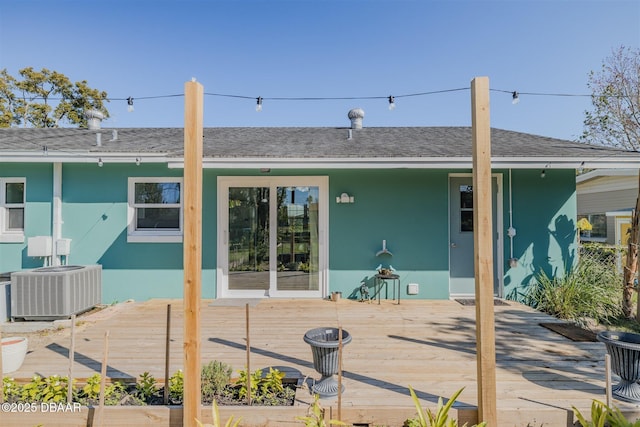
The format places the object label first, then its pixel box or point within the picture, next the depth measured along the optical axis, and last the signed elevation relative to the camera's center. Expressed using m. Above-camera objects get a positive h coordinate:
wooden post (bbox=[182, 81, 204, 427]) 2.19 -0.01
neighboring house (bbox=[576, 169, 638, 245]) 10.12 +0.76
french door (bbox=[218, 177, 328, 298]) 6.00 -0.23
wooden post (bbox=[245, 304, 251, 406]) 2.37 -1.23
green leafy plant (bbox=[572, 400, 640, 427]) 2.07 -1.31
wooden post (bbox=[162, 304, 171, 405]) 2.37 -1.19
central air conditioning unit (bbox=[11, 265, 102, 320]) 4.67 -1.04
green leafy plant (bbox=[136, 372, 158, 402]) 2.53 -1.33
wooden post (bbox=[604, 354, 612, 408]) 2.17 -1.10
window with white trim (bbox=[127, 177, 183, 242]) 6.00 +0.33
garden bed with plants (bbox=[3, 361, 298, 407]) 2.44 -1.34
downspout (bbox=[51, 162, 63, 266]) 5.86 +0.41
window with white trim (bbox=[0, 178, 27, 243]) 5.95 +0.34
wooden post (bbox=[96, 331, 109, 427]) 2.10 -1.17
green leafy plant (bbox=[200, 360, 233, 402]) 2.52 -1.28
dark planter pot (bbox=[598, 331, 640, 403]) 2.41 -1.12
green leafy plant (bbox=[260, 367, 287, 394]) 2.58 -1.32
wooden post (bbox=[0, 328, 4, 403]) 2.34 -1.22
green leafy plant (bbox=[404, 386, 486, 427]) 2.06 -1.30
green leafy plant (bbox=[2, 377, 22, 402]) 2.46 -1.31
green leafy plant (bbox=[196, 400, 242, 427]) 2.07 -1.31
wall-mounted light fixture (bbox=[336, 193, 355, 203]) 5.95 +0.48
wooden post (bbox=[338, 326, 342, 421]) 2.18 -1.15
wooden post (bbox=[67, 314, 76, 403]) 2.29 -1.17
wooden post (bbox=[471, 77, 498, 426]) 2.20 -0.07
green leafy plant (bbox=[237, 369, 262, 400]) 2.51 -1.31
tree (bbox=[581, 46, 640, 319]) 11.18 +4.94
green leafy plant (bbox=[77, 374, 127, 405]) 2.46 -1.36
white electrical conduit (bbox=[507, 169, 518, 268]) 5.76 -0.20
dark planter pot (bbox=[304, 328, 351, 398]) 2.52 -1.14
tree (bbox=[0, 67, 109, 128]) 19.06 +8.06
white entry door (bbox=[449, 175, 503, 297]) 6.00 -0.19
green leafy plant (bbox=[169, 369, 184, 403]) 2.49 -1.31
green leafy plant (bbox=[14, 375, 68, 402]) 2.42 -1.30
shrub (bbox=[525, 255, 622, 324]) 5.12 -1.20
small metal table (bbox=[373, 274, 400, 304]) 5.90 -1.13
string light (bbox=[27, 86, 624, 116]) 6.58 +2.86
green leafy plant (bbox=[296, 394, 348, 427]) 2.04 -1.30
